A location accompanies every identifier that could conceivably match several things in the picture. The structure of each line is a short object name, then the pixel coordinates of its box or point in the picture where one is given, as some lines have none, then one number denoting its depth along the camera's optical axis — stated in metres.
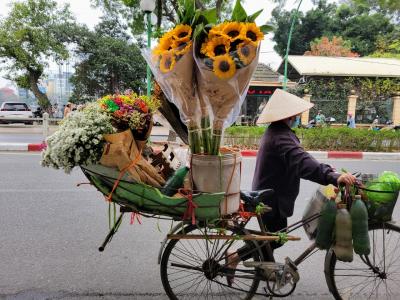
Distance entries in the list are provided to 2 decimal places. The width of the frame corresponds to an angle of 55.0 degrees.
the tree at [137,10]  12.99
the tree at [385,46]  32.17
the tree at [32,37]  21.20
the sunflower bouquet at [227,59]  2.12
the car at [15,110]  21.81
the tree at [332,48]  31.86
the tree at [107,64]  23.66
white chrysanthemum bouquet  2.21
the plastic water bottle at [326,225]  2.52
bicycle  2.67
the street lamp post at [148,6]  9.70
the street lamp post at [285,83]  19.02
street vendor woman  2.69
